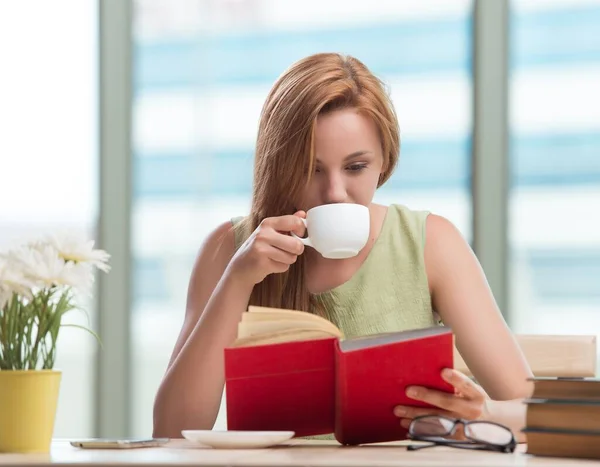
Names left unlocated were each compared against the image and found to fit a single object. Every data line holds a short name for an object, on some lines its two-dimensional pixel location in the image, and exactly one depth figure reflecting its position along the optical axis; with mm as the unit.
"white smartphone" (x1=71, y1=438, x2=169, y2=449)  2977
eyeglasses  2930
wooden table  2760
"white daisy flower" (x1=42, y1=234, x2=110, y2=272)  2997
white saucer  2923
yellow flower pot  2969
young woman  3450
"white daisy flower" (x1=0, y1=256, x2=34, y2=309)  2965
